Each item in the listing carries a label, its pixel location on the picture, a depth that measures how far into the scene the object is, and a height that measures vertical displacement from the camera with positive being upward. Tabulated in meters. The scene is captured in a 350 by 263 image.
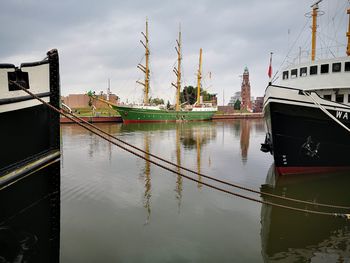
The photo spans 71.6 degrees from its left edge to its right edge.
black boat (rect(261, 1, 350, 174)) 10.48 -0.54
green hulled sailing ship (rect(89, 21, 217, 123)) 53.73 +0.82
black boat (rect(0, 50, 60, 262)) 3.99 -0.89
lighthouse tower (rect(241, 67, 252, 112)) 128.93 +11.14
